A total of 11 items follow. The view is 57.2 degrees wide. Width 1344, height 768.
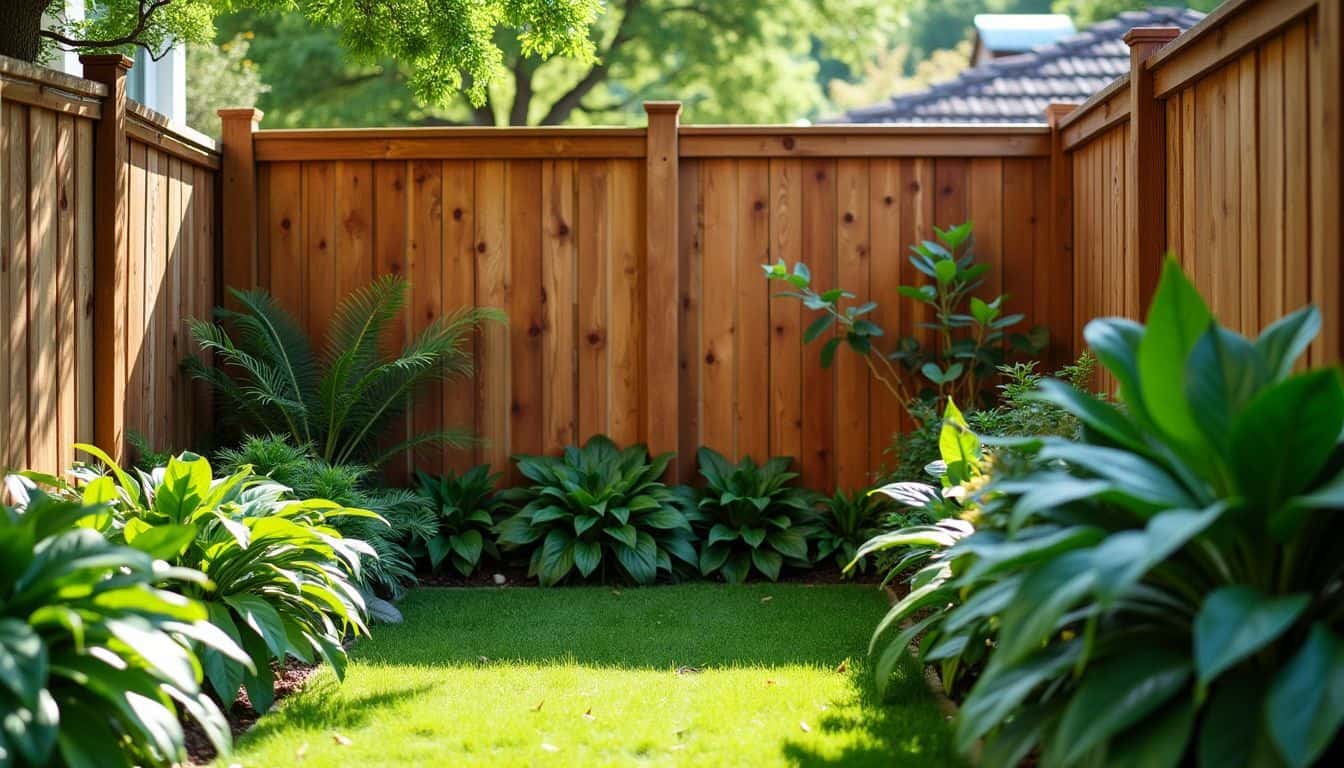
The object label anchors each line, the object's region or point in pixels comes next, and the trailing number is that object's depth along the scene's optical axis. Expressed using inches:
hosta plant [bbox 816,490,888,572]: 209.6
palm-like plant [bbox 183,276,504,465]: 204.5
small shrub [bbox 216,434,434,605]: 174.9
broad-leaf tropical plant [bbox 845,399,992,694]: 118.3
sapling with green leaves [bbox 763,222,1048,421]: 207.6
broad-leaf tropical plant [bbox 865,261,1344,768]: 75.9
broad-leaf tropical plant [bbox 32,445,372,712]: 127.0
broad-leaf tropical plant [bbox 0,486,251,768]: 93.5
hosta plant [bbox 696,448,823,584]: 206.2
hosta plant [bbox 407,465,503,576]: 206.4
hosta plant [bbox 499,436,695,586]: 200.5
